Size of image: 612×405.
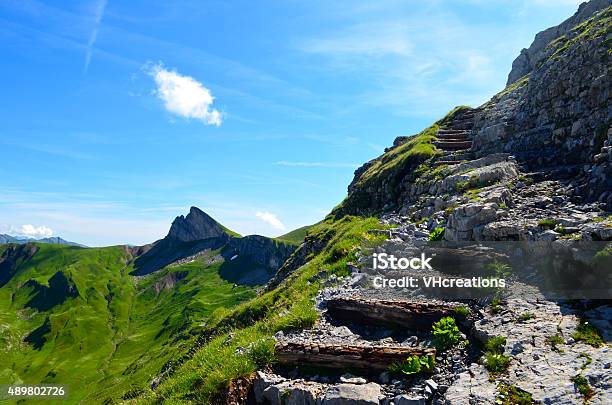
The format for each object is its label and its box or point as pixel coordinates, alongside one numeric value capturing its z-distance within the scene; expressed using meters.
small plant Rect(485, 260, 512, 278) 16.84
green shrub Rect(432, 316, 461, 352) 13.23
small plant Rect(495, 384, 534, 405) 9.95
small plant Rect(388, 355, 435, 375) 12.13
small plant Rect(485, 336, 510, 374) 11.34
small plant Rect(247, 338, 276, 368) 14.21
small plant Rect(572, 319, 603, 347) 11.36
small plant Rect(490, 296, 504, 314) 14.33
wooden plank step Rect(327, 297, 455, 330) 14.95
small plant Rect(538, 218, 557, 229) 18.09
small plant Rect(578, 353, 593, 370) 10.47
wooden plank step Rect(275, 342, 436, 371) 12.88
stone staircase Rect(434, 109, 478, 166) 44.69
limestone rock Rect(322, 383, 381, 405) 11.34
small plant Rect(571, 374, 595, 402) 9.55
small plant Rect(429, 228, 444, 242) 23.21
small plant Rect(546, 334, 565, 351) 11.66
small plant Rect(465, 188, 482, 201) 25.08
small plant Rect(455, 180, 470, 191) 29.78
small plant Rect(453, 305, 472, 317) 14.54
